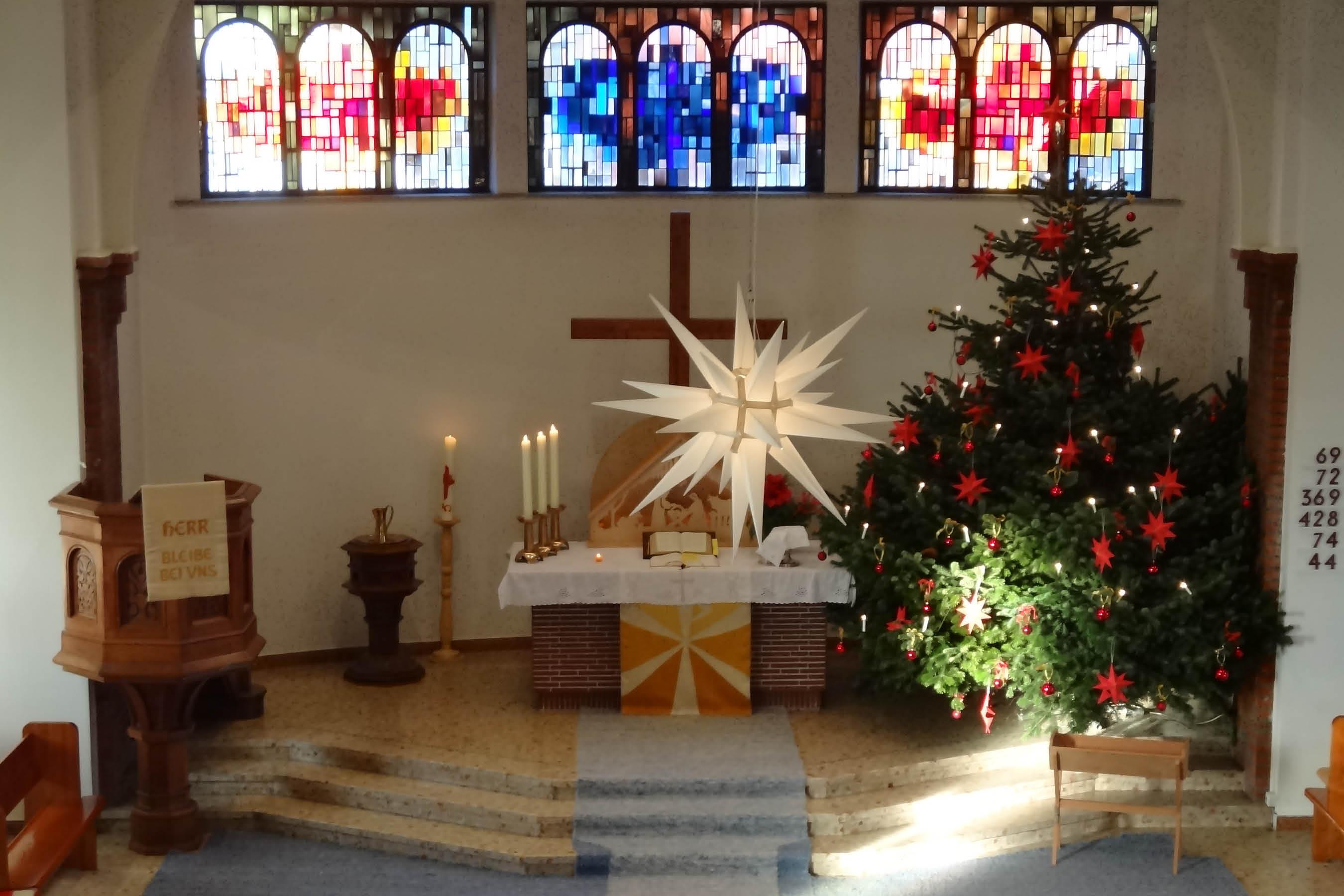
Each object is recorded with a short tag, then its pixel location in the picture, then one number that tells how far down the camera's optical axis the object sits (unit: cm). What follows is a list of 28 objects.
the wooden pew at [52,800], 943
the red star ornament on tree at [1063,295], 1041
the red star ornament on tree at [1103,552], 1005
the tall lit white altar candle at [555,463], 1209
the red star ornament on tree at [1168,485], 1021
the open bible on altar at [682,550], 1164
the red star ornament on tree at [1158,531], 1009
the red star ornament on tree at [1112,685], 1002
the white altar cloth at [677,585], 1147
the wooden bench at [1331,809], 972
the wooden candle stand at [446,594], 1287
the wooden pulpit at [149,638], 973
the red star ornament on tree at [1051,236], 1043
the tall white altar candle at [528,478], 1180
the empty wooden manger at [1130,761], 983
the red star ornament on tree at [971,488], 1059
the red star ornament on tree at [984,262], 1077
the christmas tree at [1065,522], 1018
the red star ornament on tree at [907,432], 1094
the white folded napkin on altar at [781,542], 1154
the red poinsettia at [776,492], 1223
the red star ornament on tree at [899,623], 1070
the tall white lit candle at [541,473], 1194
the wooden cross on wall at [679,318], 1223
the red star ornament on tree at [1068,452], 1037
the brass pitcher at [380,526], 1233
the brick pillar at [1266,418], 1018
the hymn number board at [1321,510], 1022
